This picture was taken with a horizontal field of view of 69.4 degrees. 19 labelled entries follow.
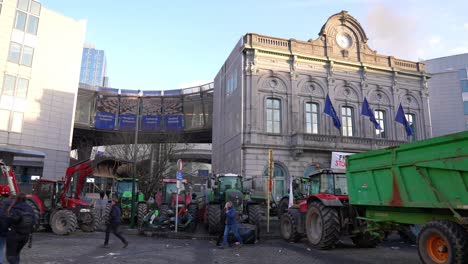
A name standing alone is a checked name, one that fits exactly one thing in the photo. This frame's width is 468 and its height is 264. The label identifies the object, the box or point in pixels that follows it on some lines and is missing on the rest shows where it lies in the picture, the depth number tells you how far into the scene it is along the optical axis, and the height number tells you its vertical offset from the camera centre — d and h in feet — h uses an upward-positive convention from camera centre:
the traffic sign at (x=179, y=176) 47.52 +2.71
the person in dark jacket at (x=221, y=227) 37.96 -3.36
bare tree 90.99 +11.46
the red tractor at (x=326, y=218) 33.32 -2.00
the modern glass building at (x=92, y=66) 635.25 +238.74
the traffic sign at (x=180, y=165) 48.42 +4.32
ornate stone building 87.97 +28.16
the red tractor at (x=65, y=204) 45.19 -1.51
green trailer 20.80 +0.72
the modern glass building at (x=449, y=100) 131.65 +39.71
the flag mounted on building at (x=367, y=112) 91.04 +23.24
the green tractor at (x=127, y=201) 56.51 -1.07
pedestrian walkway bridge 148.46 +36.85
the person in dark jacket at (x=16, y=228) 21.08 -2.28
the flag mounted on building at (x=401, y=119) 94.62 +22.55
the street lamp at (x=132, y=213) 53.93 -2.92
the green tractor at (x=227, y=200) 44.91 -0.84
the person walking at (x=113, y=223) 35.73 -3.01
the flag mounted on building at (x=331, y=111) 87.92 +22.42
